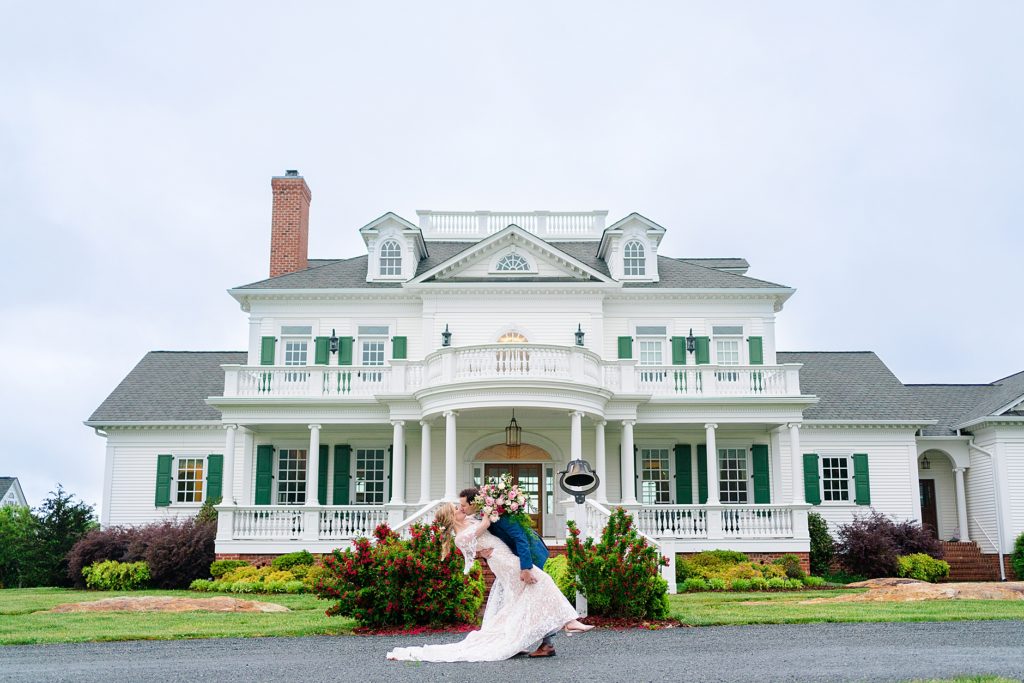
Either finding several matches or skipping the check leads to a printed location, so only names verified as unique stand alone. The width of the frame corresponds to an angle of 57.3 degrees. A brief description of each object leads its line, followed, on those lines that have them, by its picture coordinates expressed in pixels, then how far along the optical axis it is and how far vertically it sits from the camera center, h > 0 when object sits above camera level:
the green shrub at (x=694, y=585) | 18.80 -1.43
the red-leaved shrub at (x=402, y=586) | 11.69 -0.89
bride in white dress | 8.80 -0.93
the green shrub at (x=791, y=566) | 20.91 -1.20
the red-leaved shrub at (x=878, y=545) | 23.45 -0.83
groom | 8.90 -0.26
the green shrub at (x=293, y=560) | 21.38 -1.02
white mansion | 22.17 +2.62
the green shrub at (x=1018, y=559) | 24.98 -1.26
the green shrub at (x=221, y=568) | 21.47 -1.19
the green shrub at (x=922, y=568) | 23.27 -1.39
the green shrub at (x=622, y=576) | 12.15 -0.81
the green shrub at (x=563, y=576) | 12.84 -0.89
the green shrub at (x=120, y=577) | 22.12 -1.42
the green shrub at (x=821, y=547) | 23.64 -0.87
